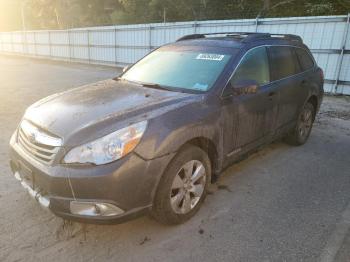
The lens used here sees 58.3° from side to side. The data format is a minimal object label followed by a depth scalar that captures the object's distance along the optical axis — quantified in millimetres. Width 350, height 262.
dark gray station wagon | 2398
